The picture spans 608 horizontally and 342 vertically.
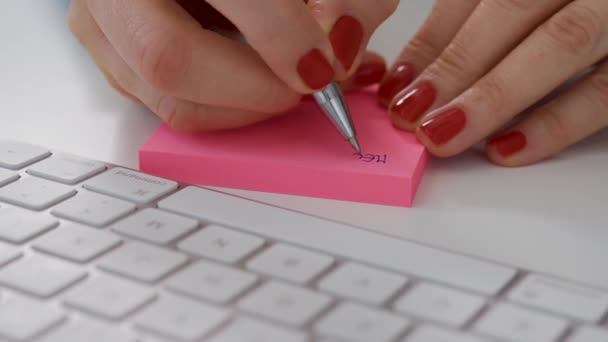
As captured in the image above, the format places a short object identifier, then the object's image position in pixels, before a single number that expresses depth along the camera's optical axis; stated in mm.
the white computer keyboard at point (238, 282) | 387
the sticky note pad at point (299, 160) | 466
